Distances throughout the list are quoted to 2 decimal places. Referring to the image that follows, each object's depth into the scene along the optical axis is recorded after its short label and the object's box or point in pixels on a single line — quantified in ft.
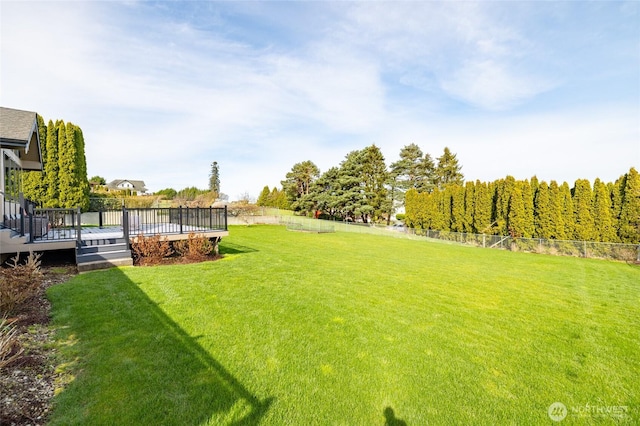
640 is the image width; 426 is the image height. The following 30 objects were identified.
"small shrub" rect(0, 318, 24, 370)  9.71
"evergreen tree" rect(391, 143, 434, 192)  137.39
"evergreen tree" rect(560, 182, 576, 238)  55.35
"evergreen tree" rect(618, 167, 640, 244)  47.67
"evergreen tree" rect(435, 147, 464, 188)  133.80
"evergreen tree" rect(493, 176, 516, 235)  63.26
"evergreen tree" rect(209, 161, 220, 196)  247.29
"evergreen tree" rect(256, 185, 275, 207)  156.76
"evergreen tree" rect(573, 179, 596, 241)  53.42
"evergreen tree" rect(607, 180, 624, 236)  50.55
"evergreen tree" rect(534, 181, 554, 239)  57.41
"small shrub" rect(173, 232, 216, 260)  31.16
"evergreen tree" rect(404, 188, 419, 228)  90.74
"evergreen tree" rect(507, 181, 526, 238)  60.54
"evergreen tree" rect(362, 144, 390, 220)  118.01
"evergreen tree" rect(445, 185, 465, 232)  75.97
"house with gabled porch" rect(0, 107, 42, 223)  26.43
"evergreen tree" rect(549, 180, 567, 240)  56.13
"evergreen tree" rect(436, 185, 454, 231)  79.89
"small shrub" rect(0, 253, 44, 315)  14.11
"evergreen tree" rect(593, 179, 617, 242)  51.29
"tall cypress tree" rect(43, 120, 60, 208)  67.31
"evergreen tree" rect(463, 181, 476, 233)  72.95
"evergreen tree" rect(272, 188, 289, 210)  150.71
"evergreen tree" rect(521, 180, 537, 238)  59.82
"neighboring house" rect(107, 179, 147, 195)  193.77
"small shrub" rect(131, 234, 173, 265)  28.19
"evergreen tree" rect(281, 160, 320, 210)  147.11
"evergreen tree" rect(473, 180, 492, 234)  69.15
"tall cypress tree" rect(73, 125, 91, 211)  70.18
